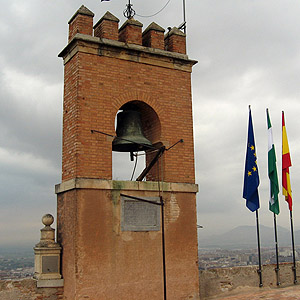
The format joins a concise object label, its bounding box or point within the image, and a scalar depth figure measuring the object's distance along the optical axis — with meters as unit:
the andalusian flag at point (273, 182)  12.32
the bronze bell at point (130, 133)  9.76
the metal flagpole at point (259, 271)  10.94
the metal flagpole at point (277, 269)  11.30
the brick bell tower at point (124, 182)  8.79
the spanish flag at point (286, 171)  12.68
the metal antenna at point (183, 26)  11.06
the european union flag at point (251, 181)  11.66
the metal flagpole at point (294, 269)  11.70
